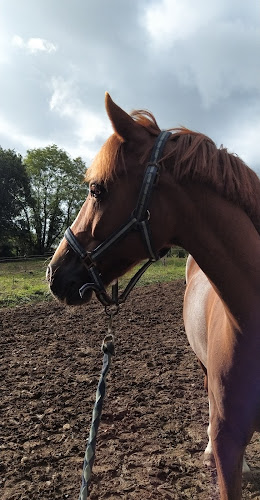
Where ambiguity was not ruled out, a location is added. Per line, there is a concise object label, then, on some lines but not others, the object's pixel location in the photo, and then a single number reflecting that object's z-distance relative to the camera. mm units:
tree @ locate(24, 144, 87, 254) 44594
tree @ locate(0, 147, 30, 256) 39906
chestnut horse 1699
